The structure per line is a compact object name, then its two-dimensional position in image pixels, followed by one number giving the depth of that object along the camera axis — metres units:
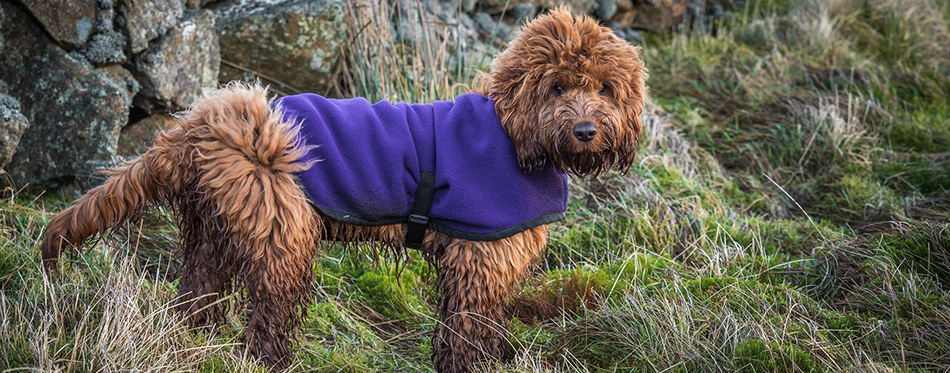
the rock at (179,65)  4.21
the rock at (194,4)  4.57
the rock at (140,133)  4.29
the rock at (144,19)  4.04
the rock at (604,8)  7.82
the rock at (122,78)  4.07
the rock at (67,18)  3.76
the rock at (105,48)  3.98
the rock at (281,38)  4.73
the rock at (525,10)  6.95
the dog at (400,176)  2.59
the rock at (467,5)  6.61
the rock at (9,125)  3.60
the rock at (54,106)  3.81
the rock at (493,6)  6.90
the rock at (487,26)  6.75
